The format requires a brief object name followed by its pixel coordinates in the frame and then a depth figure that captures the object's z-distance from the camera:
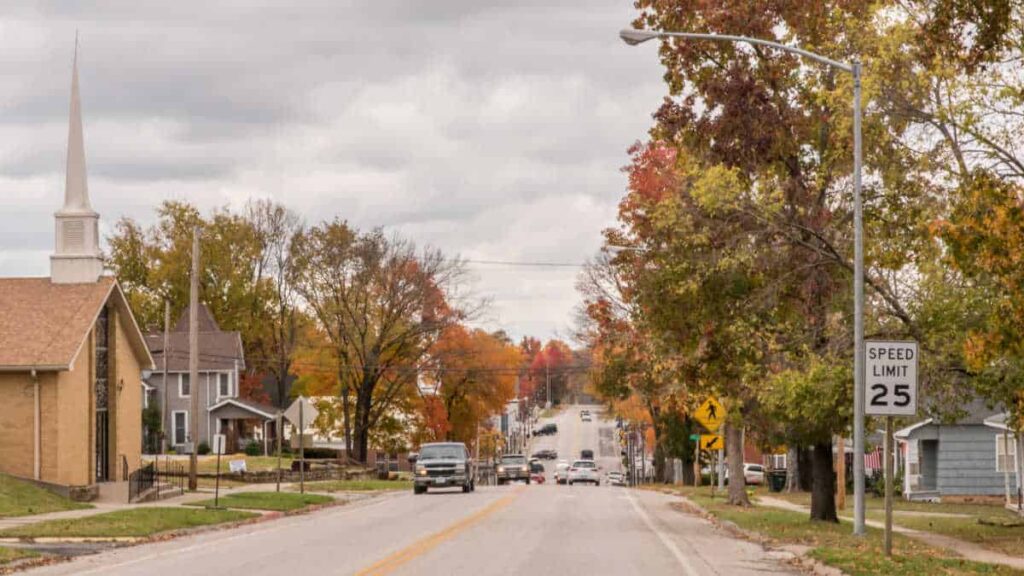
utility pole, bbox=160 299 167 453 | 73.18
